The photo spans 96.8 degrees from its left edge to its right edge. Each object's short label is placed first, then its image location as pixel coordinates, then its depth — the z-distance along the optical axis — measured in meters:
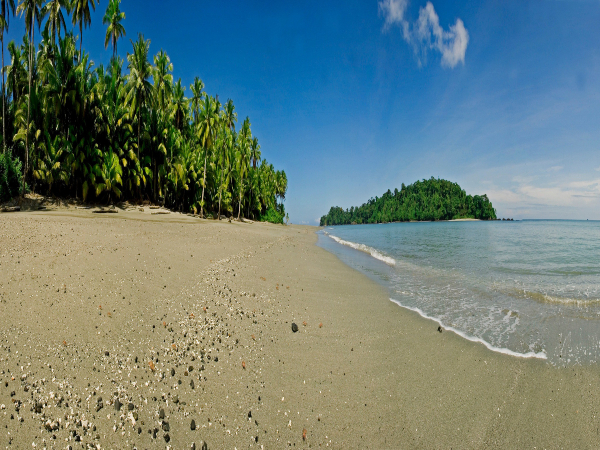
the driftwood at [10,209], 15.99
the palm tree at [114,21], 26.10
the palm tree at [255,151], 54.74
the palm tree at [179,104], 32.28
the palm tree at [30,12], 19.00
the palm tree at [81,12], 23.70
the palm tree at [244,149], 36.72
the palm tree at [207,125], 28.22
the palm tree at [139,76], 24.22
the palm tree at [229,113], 40.19
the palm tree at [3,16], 18.88
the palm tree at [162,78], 27.65
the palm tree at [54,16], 22.24
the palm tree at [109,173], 20.53
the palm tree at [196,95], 34.66
